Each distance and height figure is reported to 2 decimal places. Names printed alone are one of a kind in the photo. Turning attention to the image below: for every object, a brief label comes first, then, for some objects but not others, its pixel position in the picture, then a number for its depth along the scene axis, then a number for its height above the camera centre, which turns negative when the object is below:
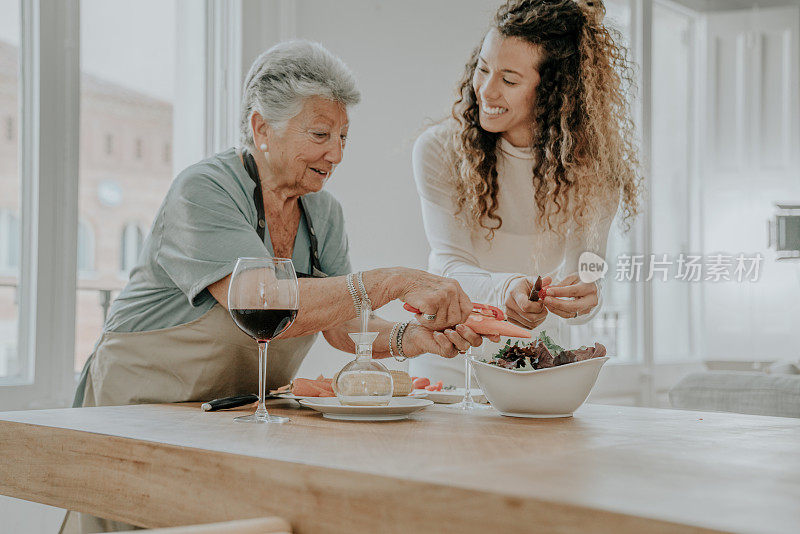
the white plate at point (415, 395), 1.60 -0.24
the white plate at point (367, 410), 1.30 -0.21
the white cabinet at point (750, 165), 5.63 +0.73
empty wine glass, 2.09 -0.02
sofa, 2.14 -0.31
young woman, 2.34 +0.34
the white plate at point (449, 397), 1.68 -0.24
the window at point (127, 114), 3.02 +0.57
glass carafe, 1.34 -0.17
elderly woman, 1.65 +0.01
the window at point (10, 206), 2.73 +0.20
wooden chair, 0.77 -0.25
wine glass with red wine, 1.27 -0.04
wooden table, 0.73 -0.21
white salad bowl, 1.38 -0.18
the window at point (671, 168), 5.77 +0.72
